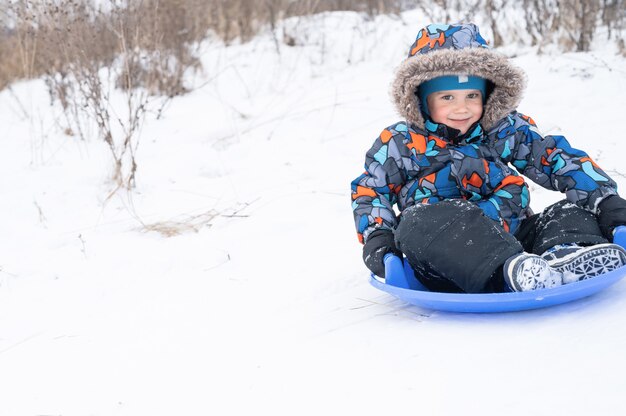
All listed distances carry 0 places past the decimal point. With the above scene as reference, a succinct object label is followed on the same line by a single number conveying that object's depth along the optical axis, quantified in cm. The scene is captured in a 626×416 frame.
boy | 206
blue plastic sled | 165
